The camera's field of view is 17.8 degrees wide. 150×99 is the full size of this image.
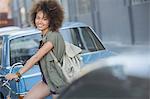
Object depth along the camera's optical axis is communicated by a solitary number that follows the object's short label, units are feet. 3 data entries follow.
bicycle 20.87
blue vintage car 23.26
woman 16.80
